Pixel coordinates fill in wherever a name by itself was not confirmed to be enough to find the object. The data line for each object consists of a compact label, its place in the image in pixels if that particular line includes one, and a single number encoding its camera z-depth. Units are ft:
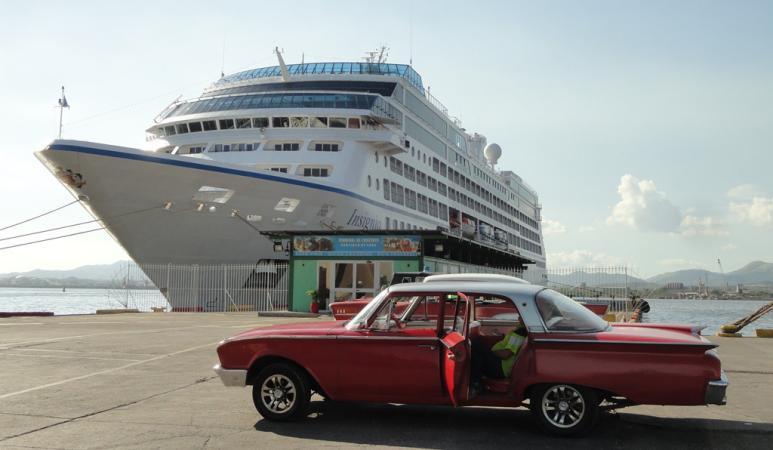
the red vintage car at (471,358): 18.63
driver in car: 19.97
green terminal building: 82.53
